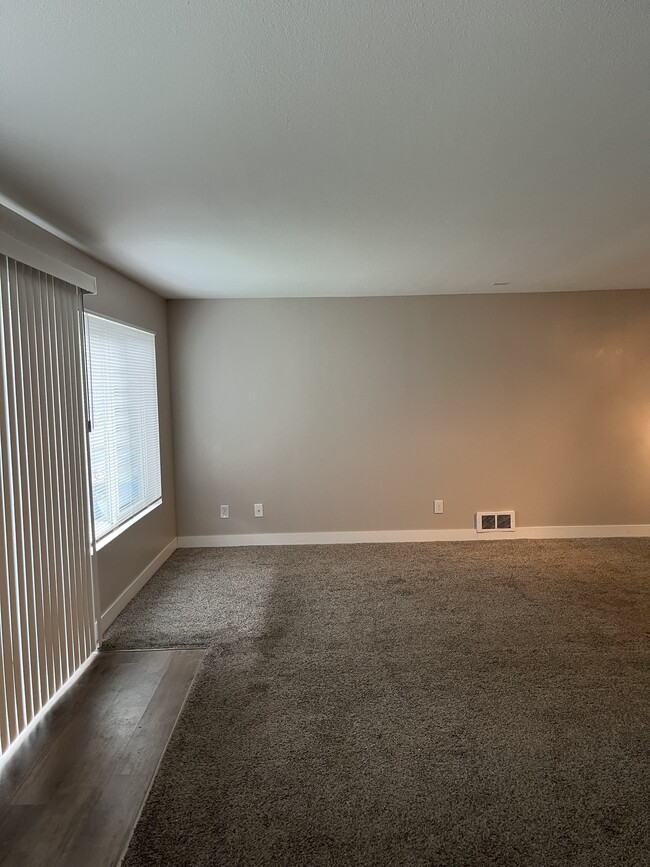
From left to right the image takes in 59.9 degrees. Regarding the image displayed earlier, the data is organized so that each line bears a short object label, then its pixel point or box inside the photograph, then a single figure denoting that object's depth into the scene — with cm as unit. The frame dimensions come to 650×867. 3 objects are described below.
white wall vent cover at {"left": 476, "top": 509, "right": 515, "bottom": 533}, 538
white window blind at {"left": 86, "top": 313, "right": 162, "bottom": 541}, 358
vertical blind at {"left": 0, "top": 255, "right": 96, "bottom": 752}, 233
